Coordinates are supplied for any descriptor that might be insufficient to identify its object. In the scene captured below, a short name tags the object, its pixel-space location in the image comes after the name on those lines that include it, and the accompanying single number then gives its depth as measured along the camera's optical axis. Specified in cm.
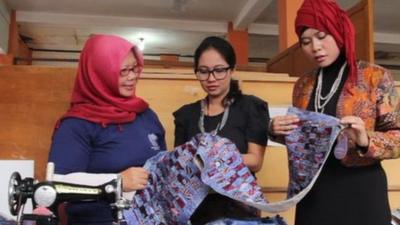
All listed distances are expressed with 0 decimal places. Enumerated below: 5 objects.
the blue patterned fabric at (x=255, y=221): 112
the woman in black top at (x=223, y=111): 135
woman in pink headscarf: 116
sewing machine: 89
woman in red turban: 115
